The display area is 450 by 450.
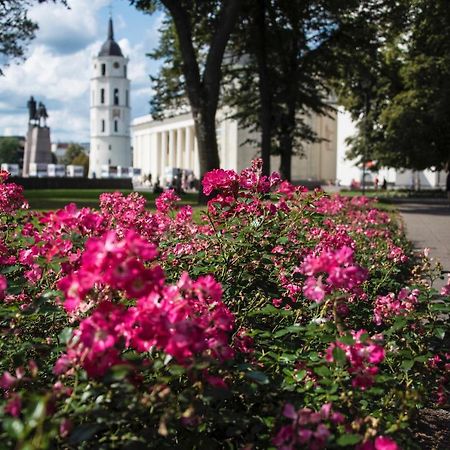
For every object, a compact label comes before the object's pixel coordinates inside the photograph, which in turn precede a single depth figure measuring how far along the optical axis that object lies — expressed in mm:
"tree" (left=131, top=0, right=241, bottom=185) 21000
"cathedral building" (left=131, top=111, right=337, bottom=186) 86688
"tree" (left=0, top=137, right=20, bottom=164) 136212
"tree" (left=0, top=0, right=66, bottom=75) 23344
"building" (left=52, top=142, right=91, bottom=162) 189362
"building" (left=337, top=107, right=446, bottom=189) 72938
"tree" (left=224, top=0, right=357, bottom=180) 27766
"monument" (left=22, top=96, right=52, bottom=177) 59500
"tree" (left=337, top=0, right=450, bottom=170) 27078
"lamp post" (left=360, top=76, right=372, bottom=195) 31245
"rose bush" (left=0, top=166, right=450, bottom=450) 2037
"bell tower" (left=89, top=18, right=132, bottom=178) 140500
